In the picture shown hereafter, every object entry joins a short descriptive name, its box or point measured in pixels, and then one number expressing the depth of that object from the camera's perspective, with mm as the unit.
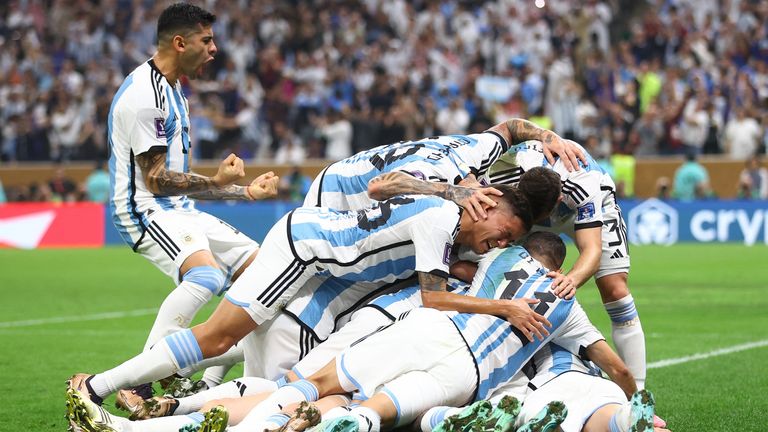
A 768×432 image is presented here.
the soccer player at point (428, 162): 7227
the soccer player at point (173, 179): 7527
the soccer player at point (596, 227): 7535
